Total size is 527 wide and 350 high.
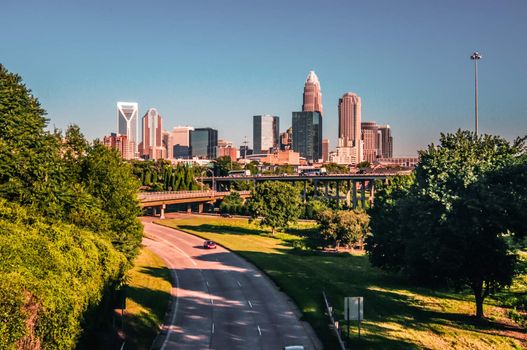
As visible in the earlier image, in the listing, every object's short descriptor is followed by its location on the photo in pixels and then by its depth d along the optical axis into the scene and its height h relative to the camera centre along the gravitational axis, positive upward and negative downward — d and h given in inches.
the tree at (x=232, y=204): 4550.9 -221.3
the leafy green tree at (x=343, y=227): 2716.5 -261.1
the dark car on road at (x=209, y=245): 2436.0 -332.2
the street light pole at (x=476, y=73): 2072.8 +524.7
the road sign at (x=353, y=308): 982.7 -266.1
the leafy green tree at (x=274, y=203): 3159.5 -146.5
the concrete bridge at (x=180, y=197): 3855.8 -149.8
